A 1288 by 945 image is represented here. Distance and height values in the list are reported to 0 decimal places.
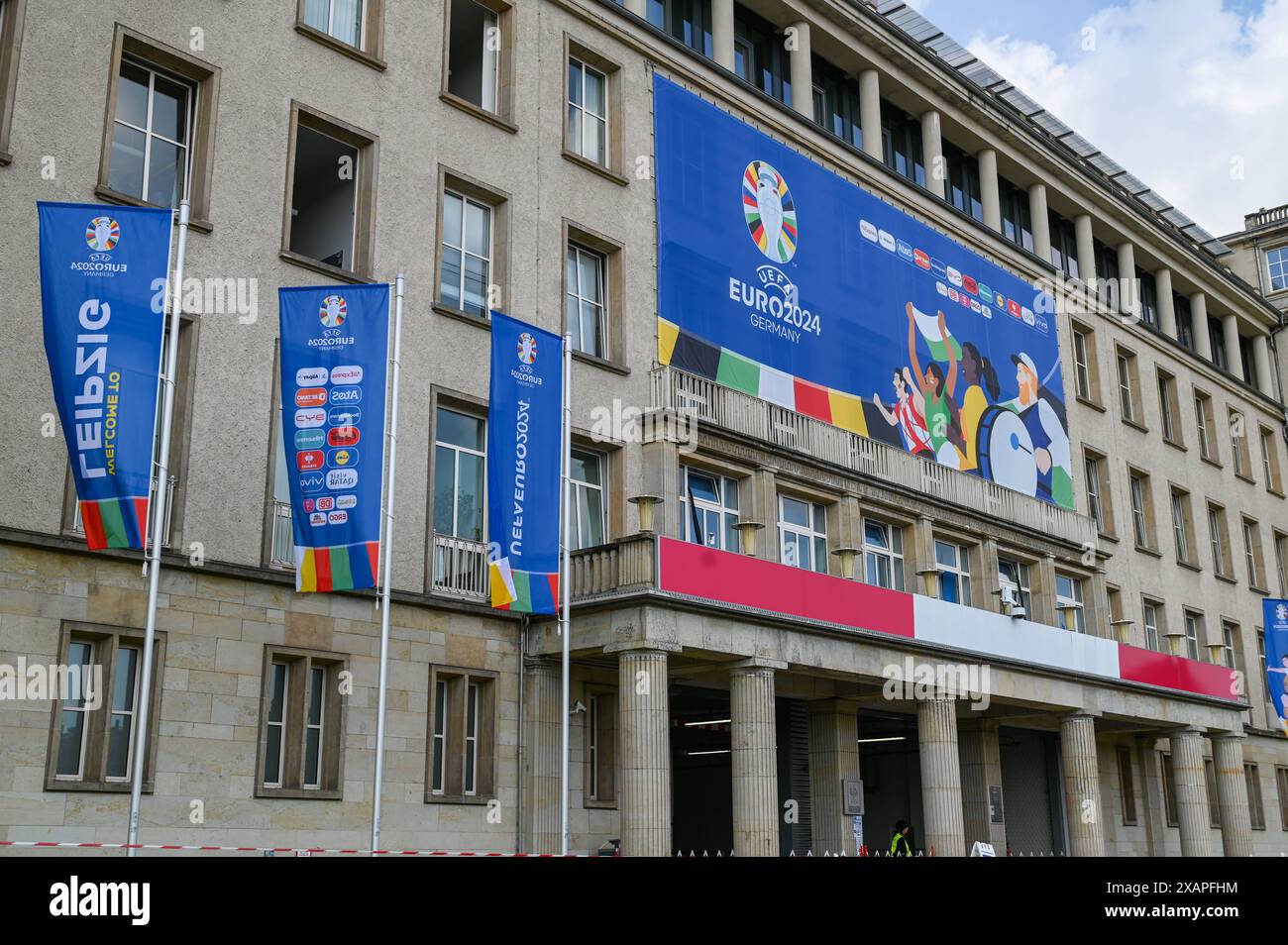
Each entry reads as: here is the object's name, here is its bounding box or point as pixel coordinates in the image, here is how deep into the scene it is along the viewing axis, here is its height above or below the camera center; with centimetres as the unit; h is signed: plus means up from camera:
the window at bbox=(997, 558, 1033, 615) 3575 +694
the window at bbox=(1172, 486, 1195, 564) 4750 +1102
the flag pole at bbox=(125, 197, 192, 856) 1502 +365
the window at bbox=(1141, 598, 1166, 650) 4434 +707
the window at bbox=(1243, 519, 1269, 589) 5184 +1085
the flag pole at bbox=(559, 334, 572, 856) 1964 +391
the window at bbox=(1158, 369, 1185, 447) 4897 +1563
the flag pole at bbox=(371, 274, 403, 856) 1672 +346
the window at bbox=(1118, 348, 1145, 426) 4625 +1553
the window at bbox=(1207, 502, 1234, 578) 4978 +1098
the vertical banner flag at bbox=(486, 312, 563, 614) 1992 +575
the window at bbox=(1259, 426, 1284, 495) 5544 +1544
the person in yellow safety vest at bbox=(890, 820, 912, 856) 2375 -6
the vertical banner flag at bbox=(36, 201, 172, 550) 1539 +578
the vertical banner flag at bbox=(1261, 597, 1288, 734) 4431 +609
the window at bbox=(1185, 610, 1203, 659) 4662 +711
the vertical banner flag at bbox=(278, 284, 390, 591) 1736 +546
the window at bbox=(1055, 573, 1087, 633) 3609 +670
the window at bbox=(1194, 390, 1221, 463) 5119 +1580
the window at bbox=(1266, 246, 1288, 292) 6038 +2553
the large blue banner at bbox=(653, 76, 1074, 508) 2941 +1306
